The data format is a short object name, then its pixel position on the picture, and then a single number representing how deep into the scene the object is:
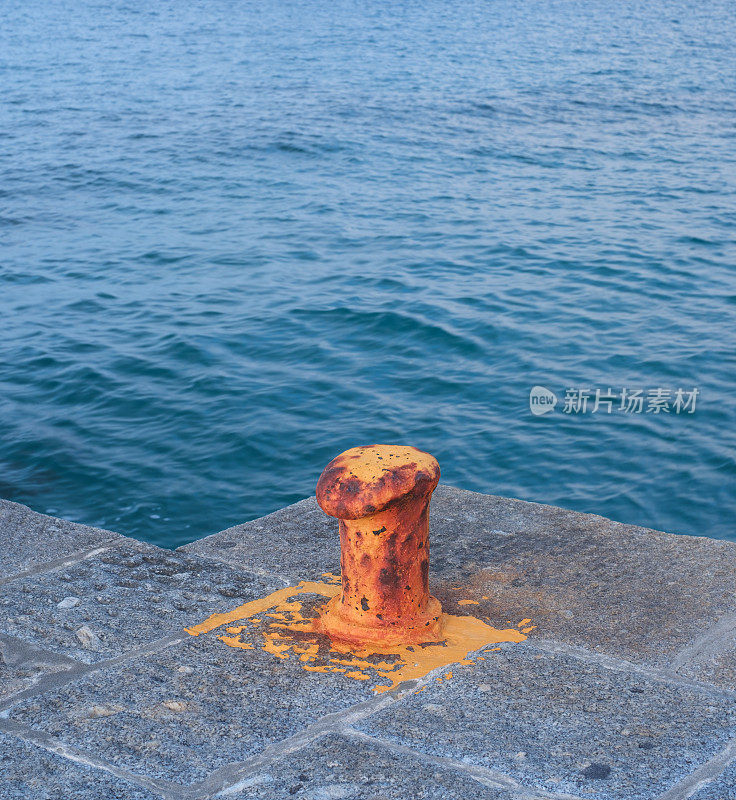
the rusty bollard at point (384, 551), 2.75
